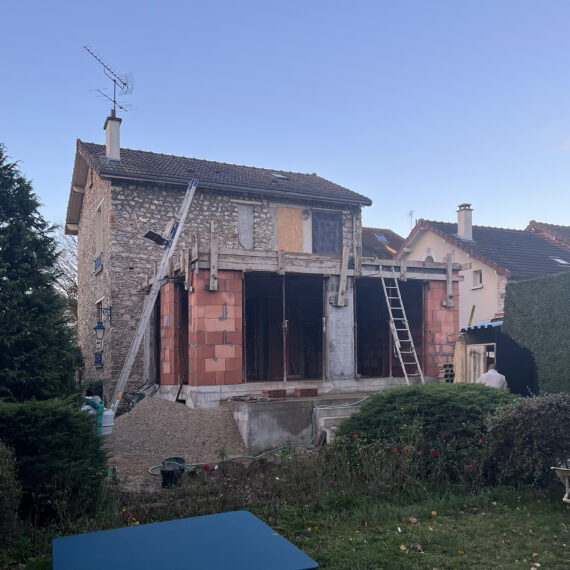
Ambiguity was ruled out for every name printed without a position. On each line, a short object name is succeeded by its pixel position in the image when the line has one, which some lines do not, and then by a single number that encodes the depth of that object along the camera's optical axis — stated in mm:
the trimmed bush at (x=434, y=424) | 7832
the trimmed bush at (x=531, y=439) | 7402
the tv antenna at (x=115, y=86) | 18609
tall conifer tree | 8664
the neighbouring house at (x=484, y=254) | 22641
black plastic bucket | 8072
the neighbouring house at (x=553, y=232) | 26906
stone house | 12703
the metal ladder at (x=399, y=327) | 14281
